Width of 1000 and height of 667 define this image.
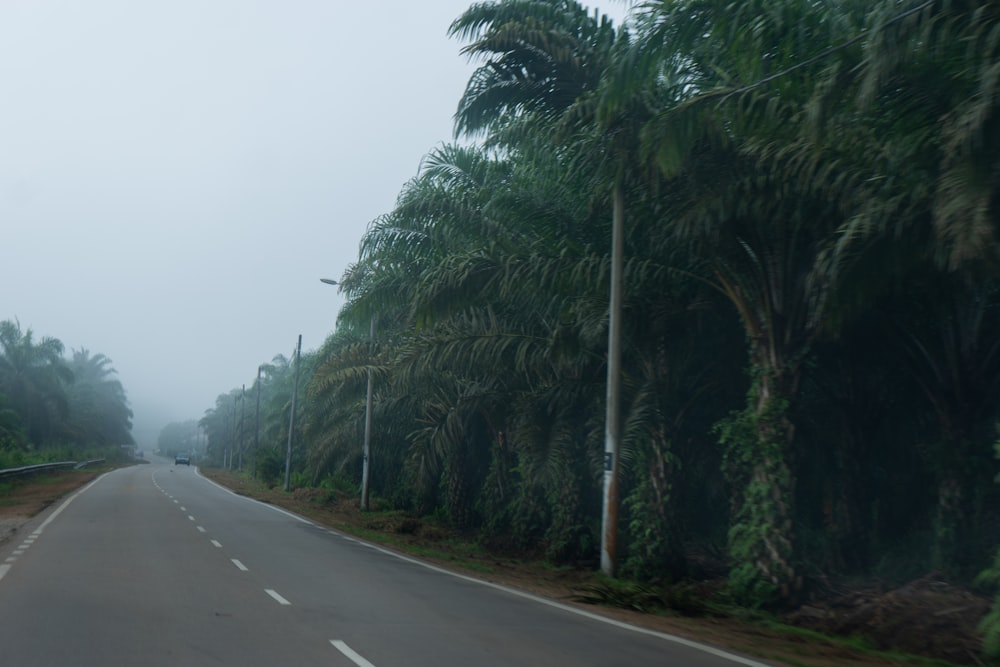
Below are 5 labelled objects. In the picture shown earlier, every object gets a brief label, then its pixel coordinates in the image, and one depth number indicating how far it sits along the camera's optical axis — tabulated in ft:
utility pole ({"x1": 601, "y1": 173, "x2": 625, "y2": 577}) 52.47
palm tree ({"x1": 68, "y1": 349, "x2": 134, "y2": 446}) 314.96
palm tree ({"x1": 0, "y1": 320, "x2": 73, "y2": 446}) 229.45
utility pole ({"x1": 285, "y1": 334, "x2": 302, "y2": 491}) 159.53
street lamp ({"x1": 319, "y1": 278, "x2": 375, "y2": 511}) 104.92
